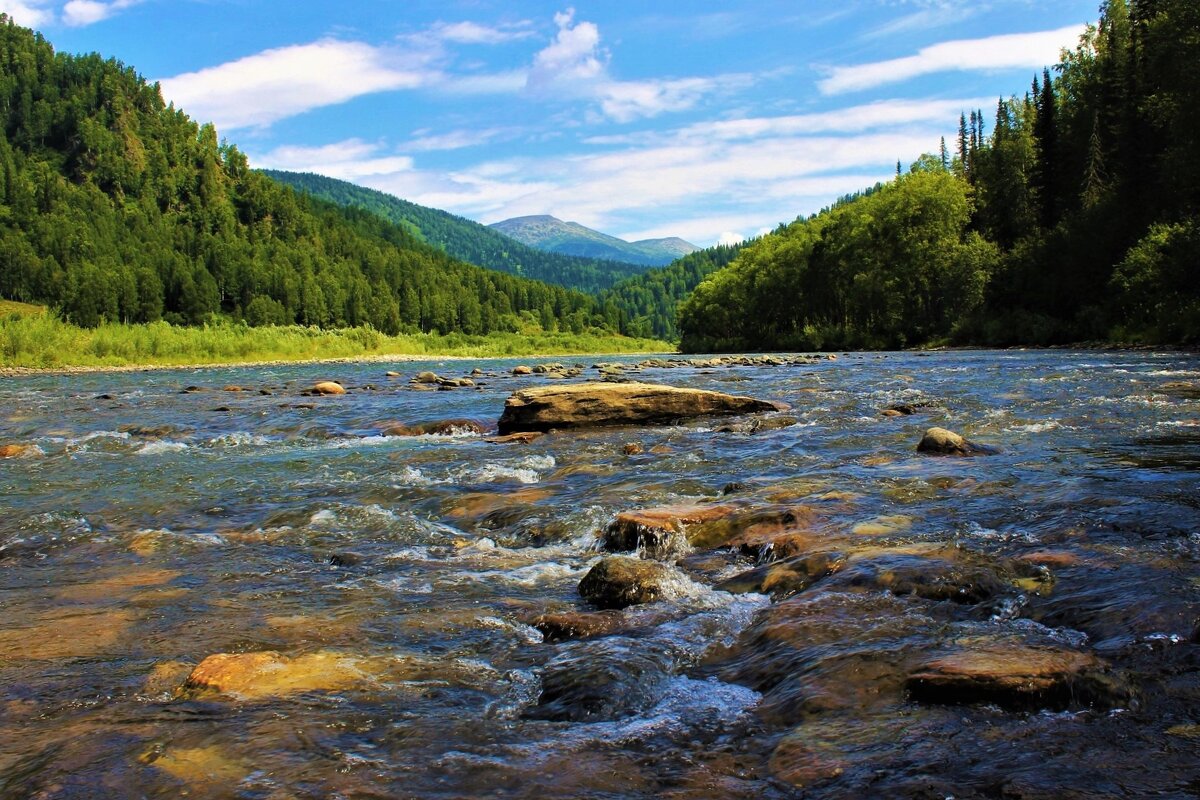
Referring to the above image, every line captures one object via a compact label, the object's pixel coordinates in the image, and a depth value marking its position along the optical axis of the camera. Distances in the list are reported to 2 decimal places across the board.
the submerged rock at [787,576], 5.80
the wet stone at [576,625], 5.05
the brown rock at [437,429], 16.55
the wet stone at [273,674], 4.24
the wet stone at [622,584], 5.71
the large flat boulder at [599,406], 16.17
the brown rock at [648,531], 7.27
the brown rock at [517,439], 14.66
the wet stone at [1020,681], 3.68
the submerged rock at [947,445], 10.79
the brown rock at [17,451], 13.91
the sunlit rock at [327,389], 28.38
